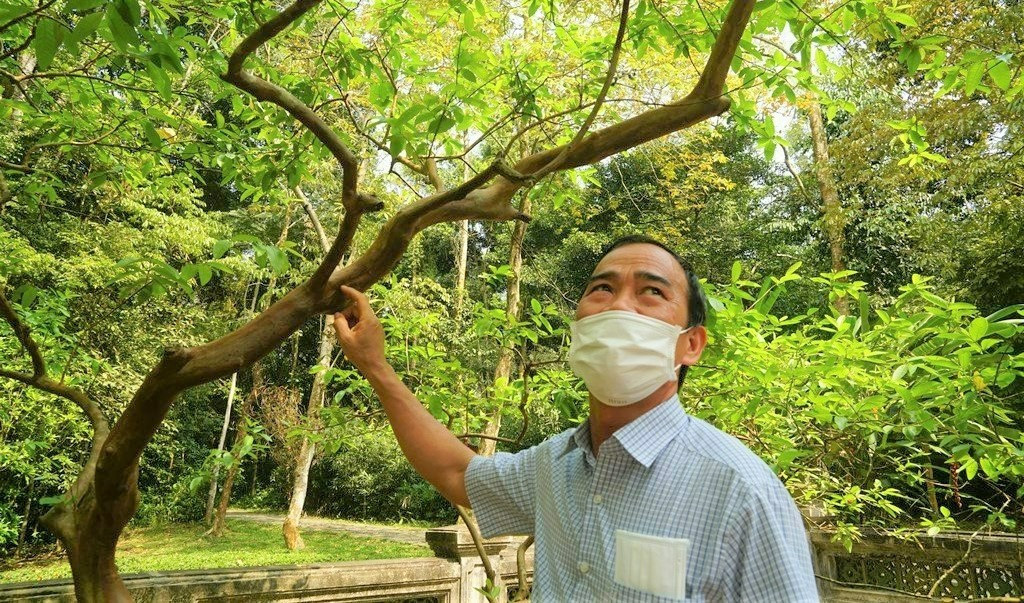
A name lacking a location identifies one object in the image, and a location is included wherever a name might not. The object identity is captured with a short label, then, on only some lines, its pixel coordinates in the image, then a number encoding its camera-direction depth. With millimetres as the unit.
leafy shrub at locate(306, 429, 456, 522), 14234
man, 898
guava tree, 1321
